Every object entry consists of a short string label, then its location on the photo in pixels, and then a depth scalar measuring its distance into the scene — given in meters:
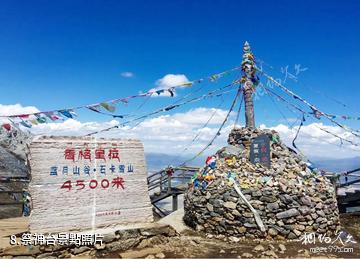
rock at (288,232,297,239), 10.36
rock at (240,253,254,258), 8.09
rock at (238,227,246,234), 10.44
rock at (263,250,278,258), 8.23
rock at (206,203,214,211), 11.08
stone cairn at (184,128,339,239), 10.48
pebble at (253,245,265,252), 8.79
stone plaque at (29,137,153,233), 7.02
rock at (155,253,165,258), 7.38
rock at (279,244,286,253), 8.94
